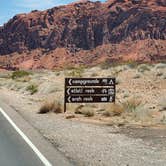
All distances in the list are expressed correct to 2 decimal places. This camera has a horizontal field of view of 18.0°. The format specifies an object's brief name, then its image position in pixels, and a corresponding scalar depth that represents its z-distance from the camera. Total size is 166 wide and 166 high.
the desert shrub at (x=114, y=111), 23.31
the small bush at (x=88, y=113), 23.45
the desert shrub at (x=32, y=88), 43.58
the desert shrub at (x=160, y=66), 48.40
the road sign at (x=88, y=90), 24.72
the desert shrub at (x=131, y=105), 23.98
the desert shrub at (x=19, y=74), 78.81
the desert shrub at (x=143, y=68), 46.82
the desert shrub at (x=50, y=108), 25.47
